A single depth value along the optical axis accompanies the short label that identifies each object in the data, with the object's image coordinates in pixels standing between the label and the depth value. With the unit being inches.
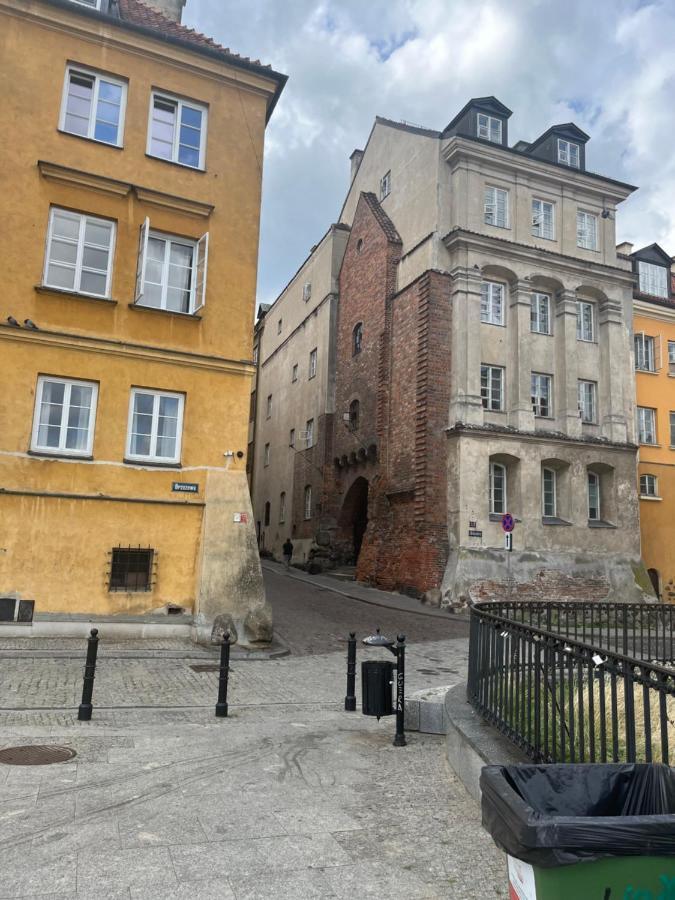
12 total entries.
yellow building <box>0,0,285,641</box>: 518.6
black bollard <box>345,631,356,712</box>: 361.1
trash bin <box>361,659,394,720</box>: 301.1
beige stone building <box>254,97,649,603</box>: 881.5
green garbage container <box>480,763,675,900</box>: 93.4
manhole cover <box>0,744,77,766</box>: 246.1
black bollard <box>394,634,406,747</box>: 290.8
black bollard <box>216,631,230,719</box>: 331.6
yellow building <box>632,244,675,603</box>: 1082.7
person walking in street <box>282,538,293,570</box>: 1254.9
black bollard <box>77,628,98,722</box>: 309.3
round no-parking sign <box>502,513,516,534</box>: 808.3
